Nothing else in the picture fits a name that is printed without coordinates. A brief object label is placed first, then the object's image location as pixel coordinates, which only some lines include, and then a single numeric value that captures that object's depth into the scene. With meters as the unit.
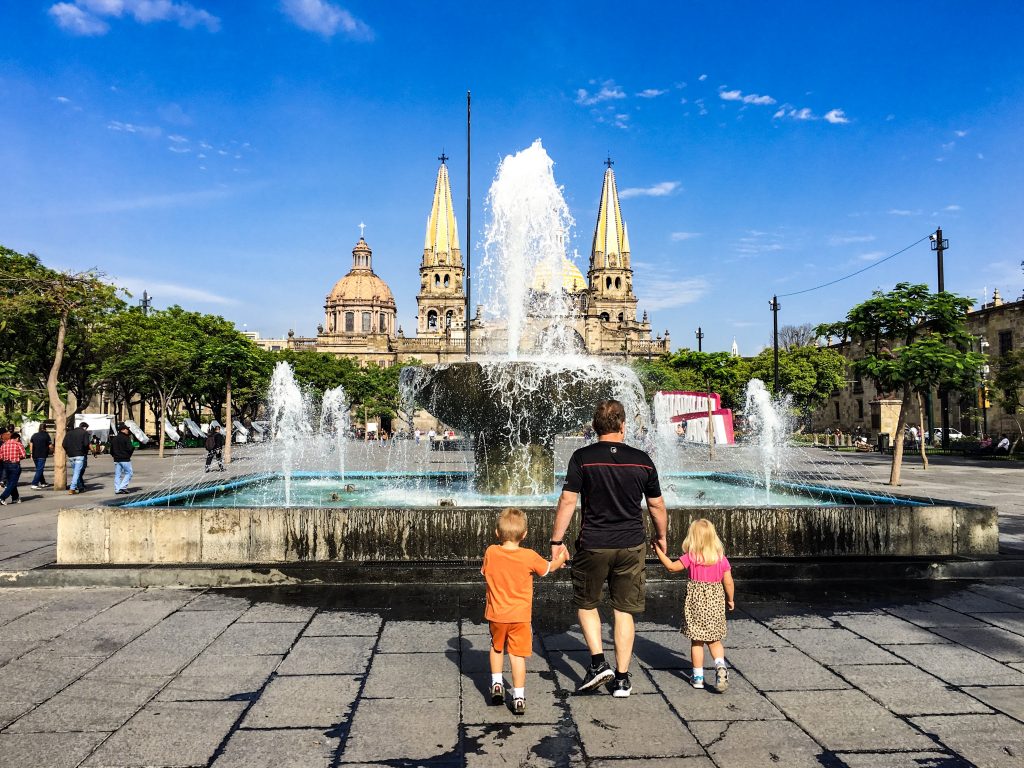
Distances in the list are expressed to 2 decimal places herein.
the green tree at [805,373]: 52.12
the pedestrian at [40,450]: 15.24
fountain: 6.24
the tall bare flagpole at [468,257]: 18.54
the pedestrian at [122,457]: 13.66
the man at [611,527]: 3.75
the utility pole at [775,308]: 39.12
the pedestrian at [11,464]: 12.70
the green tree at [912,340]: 17.47
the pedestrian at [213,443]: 19.21
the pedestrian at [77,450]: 14.07
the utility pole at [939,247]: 26.83
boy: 3.49
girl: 3.75
